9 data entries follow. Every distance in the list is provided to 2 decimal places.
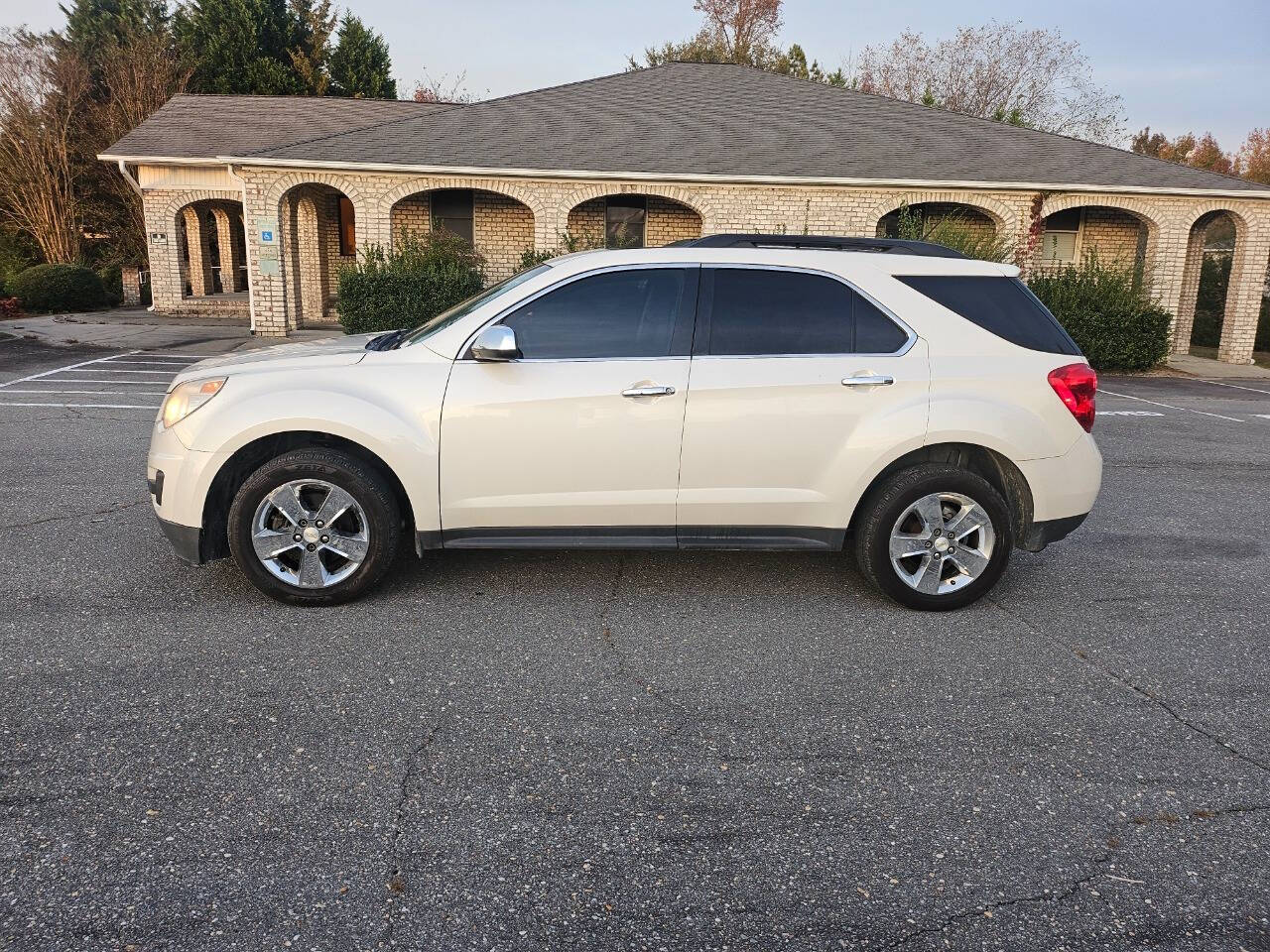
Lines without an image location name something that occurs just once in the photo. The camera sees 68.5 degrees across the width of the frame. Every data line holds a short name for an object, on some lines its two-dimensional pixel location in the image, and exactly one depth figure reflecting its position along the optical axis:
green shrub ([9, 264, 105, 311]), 23.26
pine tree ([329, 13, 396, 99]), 39.31
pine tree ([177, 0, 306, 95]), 36.41
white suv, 4.50
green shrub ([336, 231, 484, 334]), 17.25
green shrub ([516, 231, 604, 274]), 18.78
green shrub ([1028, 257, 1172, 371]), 17.56
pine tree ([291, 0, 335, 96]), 39.16
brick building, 18.70
